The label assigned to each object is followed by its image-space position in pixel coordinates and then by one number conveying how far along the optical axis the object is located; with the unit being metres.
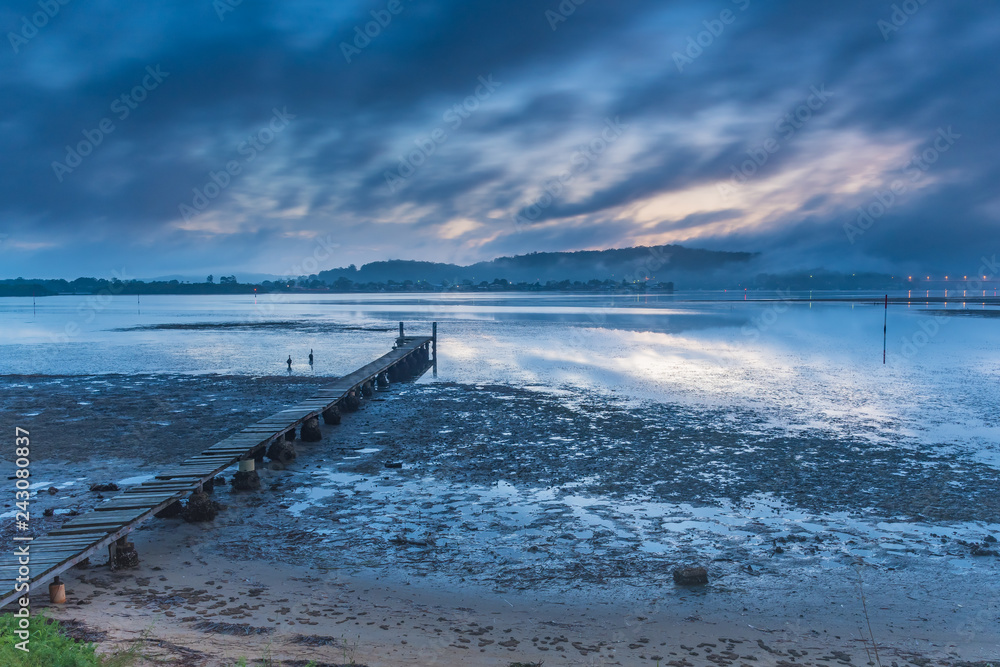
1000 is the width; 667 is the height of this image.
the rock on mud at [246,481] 12.41
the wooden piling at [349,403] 21.33
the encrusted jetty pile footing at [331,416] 19.02
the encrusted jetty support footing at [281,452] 14.57
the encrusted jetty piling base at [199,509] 10.59
